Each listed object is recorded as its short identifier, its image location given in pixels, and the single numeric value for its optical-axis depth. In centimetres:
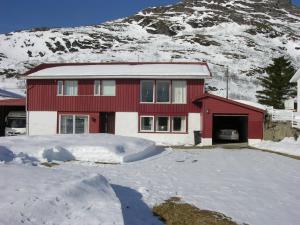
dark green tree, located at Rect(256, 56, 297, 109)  2971
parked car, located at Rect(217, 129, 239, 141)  2039
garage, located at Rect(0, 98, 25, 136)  2139
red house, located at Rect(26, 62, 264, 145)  1793
